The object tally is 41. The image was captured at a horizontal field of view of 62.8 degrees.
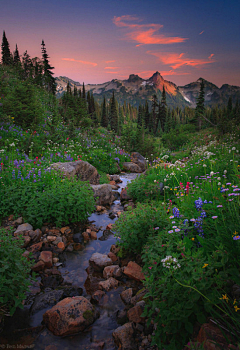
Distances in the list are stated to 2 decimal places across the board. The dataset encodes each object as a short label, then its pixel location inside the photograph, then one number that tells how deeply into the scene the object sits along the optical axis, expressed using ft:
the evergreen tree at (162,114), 187.46
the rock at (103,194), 28.16
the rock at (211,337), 5.82
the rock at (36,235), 17.11
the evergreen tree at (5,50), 128.88
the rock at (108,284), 13.09
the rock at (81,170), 27.96
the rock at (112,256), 16.05
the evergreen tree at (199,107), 128.69
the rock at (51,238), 17.48
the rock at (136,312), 9.90
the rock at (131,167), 53.56
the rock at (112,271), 14.11
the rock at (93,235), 19.75
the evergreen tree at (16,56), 133.59
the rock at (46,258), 14.79
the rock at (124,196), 28.95
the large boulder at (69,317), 9.98
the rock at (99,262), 15.33
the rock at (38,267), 14.12
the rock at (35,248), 15.87
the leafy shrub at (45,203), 18.52
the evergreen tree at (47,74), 116.22
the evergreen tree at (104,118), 175.52
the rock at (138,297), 11.21
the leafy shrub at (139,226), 13.42
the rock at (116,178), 42.12
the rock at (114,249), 16.81
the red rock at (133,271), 13.17
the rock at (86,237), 19.27
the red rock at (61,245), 17.17
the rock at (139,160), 59.23
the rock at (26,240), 16.14
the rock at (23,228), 16.93
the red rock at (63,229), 19.02
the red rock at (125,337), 8.95
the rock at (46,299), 11.40
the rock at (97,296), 12.19
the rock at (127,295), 11.88
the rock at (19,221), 18.26
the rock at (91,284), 13.17
